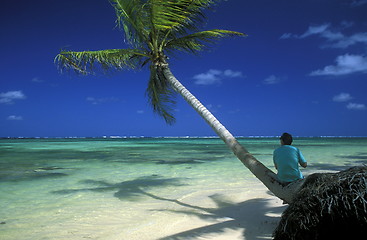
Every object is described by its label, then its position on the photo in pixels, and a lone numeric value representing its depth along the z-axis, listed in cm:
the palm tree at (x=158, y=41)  641
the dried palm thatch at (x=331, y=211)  225
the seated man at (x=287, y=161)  372
